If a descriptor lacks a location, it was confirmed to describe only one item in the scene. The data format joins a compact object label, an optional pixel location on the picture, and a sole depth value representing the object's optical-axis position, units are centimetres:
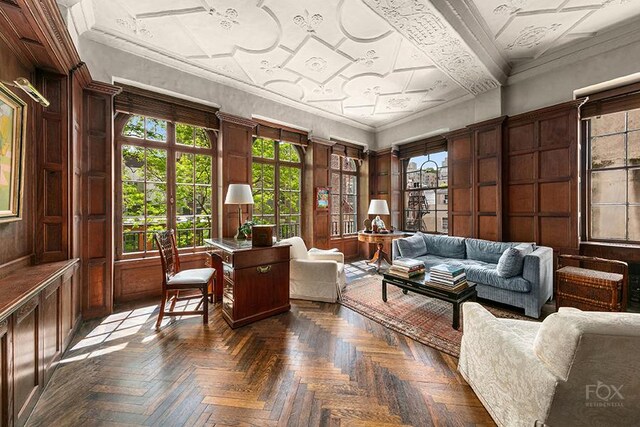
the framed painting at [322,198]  541
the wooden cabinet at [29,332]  133
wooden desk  271
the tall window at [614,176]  333
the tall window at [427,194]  540
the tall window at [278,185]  479
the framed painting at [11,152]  171
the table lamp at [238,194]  336
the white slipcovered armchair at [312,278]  339
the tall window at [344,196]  604
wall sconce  175
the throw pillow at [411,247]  453
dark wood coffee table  264
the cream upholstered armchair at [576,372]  101
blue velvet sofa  299
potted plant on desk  355
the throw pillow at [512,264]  312
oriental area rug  247
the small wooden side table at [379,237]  487
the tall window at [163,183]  351
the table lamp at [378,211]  524
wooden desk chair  269
